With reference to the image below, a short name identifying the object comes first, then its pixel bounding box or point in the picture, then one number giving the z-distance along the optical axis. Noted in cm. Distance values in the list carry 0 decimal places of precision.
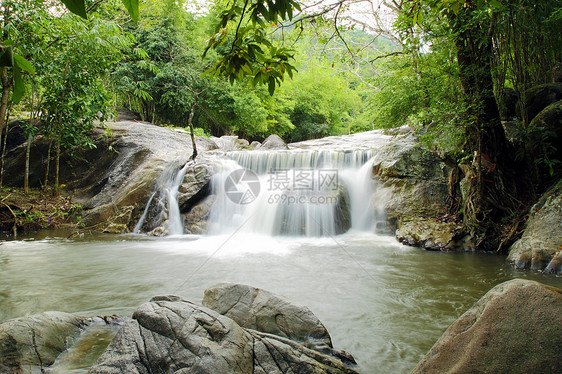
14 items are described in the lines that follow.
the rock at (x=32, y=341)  210
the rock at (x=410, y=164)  816
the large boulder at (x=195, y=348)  192
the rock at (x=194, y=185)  923
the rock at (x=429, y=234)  646
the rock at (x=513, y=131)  640
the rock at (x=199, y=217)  884
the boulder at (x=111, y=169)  915
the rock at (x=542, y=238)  493
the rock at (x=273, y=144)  1537
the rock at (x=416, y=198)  765
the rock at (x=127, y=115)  1628
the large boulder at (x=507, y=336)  179
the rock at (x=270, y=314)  263
